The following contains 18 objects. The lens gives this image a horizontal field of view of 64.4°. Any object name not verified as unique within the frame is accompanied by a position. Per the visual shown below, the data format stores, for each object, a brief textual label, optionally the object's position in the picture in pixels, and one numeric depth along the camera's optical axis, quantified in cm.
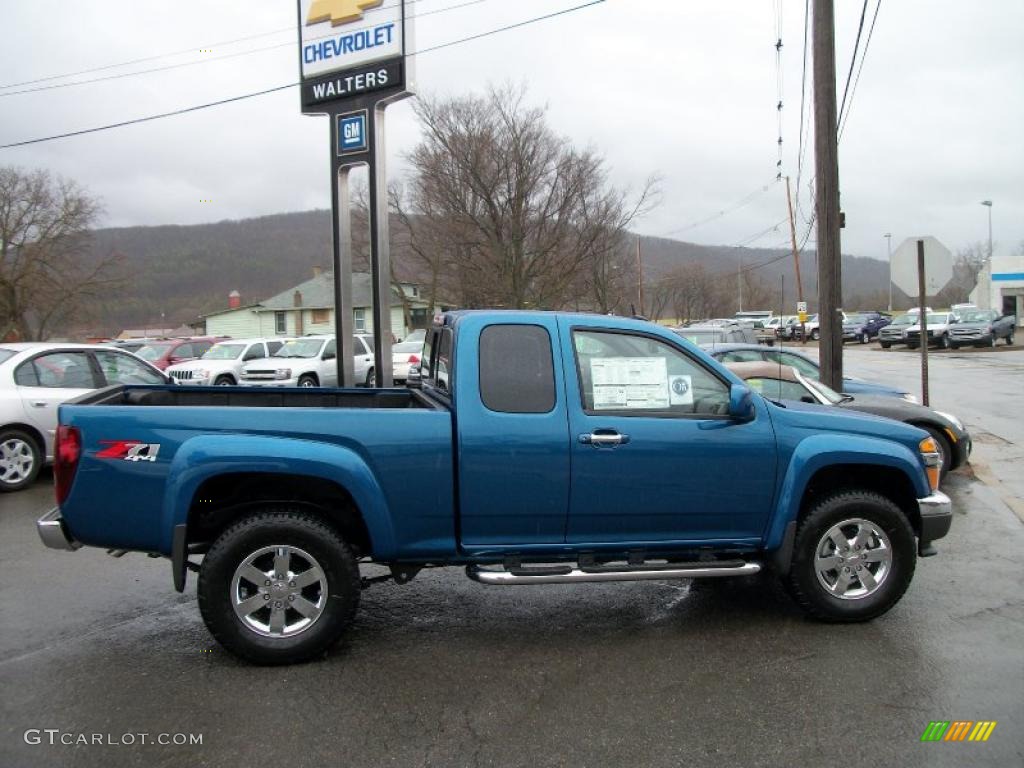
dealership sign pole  1000
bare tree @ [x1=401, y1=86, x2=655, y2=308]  3466
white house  5919
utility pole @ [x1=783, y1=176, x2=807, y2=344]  2470
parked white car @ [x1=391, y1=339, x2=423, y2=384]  2125
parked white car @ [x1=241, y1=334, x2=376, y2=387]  2020
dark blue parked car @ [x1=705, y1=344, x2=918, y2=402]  1052
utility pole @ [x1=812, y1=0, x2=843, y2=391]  1068
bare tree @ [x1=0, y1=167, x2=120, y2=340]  5006
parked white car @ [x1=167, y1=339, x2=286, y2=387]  2073
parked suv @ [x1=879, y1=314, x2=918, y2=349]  4341
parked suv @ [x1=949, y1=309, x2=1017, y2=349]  3834
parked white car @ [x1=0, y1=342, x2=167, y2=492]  873
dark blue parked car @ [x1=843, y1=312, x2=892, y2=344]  5269
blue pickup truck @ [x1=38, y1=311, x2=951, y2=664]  418
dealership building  5666
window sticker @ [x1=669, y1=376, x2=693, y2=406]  469
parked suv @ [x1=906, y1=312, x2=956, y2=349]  3988
